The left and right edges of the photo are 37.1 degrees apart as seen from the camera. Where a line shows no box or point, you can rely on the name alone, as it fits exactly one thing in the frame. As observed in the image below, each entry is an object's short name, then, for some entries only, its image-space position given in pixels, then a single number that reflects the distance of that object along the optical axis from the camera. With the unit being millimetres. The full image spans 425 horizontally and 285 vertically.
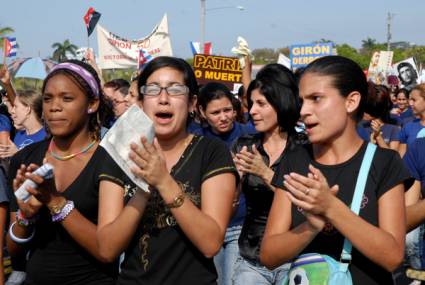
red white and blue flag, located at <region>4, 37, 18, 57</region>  14055
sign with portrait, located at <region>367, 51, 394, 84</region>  20062
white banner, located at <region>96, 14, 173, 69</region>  18172
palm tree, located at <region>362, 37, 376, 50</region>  115850
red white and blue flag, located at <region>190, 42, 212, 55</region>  20747
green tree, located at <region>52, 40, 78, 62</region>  82362
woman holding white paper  2707
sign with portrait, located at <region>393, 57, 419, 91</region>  17781
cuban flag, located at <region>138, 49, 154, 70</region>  16106
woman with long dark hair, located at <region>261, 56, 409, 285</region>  2473
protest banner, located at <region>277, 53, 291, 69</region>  18347
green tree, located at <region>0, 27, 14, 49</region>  44531
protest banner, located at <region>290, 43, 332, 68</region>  15938
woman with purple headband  2922
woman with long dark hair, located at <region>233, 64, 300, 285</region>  4184
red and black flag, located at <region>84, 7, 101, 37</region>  13883
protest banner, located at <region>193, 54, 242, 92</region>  13055
